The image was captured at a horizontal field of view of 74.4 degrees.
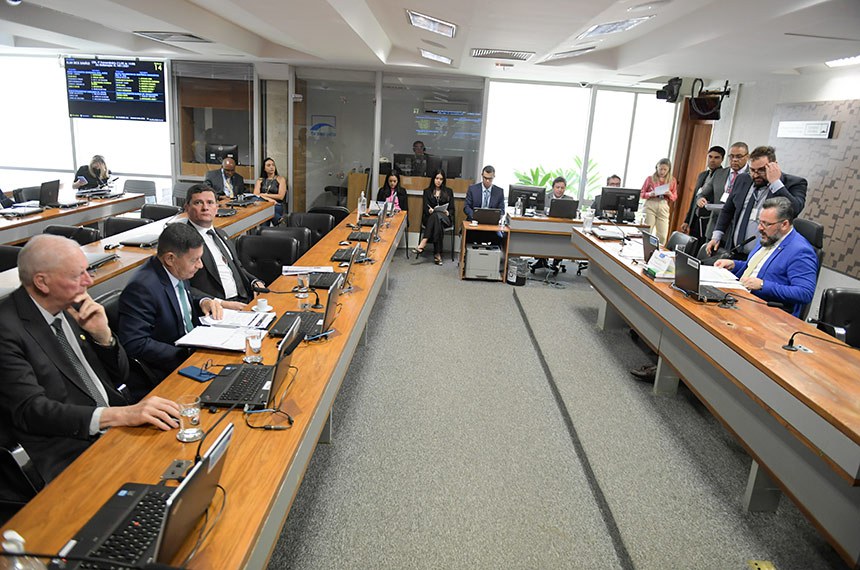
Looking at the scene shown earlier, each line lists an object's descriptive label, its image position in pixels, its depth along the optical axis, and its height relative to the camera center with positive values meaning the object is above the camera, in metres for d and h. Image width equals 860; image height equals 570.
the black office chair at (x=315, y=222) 5.95 -0.86
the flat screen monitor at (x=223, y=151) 7.93 -0.26
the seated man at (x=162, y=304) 2.61 -0.81
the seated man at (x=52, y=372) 1.86 -0.85
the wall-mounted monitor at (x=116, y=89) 8.44 +0.52
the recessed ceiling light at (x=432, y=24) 4.86 +1.07
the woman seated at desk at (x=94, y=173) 7.38 -0.64
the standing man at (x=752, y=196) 4.65 -0.23
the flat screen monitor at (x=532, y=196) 7.44 -0.54
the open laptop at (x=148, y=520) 1.24 -0.97
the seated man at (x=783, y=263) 3.66 -0.60
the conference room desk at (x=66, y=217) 4.99 -0.94
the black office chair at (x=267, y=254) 4.42 -0.90
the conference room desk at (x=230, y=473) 1.43 -0.99
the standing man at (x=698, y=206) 6.63 -0.48
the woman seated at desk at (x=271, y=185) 7.94 -0.69
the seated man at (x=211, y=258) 3.43 -0.77
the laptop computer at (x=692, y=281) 3.60 -0.75
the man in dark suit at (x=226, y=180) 7.47 -0.62
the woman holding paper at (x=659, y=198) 7.47 -0.47
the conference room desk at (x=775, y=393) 2.17 -1.02
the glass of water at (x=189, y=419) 1.84 -0.95
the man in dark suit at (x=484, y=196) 7.78 -0.62
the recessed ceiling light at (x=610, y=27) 4.90 +1.15
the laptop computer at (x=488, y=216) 7.10 -0.80
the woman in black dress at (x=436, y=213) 7.88 -0.91
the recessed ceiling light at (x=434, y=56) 7.12 +1.13
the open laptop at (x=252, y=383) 2.06 -0.94
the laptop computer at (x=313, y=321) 2.79 -0.93
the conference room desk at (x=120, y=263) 3.29 -0.90
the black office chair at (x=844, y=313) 3.33 -0.80
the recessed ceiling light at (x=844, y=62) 5.54 +1.10
